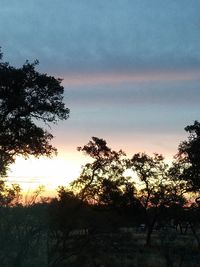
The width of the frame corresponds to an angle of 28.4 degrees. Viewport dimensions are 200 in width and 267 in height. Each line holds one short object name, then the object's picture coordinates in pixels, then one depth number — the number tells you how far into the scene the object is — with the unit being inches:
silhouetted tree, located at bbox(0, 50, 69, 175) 633.7
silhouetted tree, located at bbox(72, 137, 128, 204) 1032.0
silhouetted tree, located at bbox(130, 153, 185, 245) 1586.5
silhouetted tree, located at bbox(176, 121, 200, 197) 1053.1
